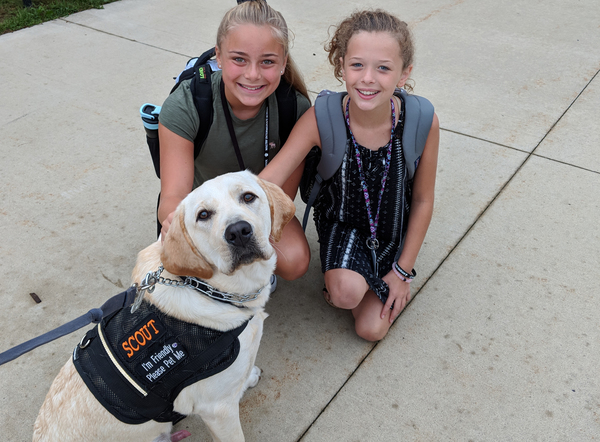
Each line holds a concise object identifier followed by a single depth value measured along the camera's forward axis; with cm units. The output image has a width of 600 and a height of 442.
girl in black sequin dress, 239
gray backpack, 252
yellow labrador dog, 175
